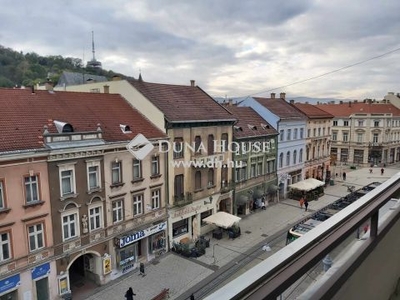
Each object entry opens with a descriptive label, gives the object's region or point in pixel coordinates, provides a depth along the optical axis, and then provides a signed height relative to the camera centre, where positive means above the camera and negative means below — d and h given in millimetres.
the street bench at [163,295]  12672 -7194
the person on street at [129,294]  12633 -7041
